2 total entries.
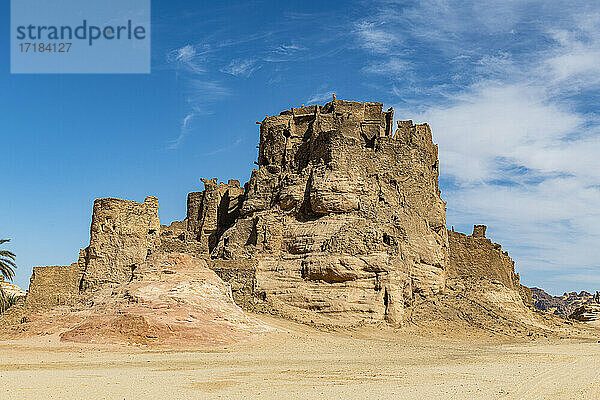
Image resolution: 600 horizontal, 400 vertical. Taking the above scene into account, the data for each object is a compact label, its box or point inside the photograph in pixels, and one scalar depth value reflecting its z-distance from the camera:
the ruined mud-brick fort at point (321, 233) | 29.23
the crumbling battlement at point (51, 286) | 28.17
